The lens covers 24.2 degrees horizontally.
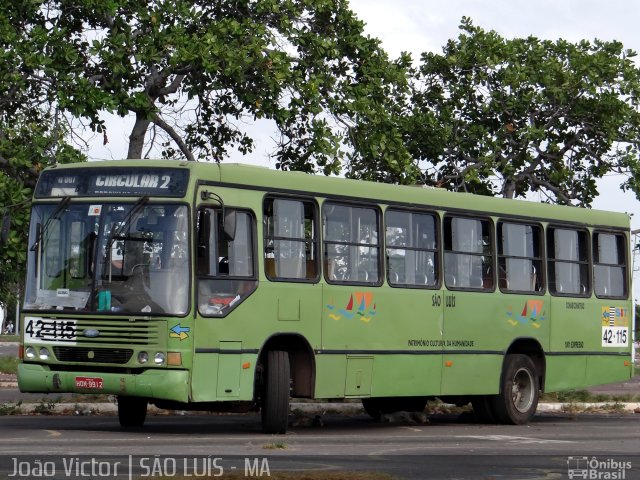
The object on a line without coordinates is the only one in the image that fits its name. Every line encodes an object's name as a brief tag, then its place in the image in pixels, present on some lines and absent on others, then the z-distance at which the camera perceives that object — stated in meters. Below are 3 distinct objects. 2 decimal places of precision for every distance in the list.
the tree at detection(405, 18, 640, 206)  30.92
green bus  16.31
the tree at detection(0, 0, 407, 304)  22.73
